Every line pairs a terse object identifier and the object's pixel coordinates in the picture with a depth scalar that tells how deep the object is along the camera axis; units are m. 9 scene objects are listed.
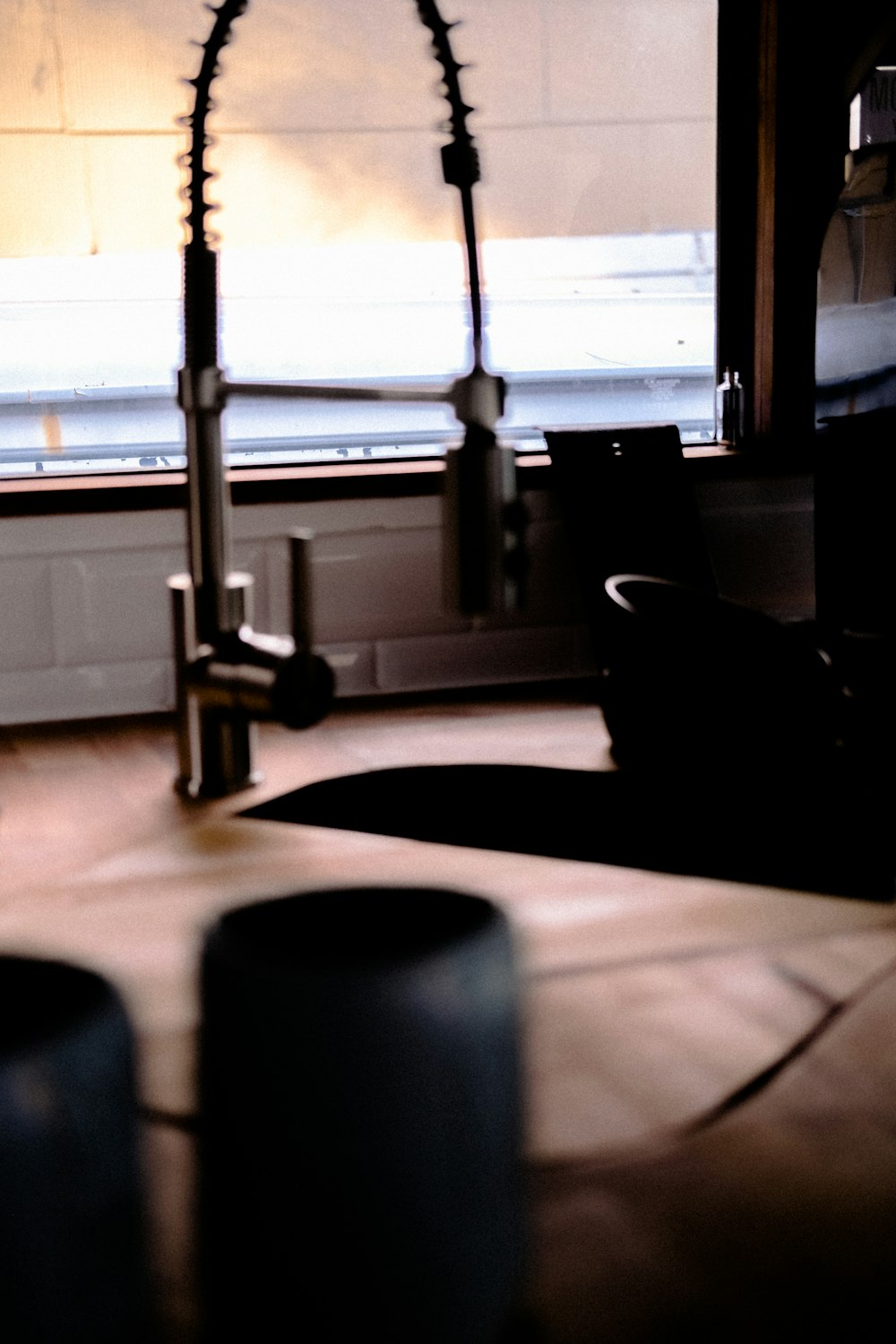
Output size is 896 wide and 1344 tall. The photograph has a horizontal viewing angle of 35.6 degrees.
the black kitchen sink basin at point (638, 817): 0.95
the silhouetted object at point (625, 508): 1.60
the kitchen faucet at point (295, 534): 0.72
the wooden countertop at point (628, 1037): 0.42
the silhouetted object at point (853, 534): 1.51
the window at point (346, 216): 1.55
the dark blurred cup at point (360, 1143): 0.33
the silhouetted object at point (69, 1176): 0.29
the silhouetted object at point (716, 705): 0.93
